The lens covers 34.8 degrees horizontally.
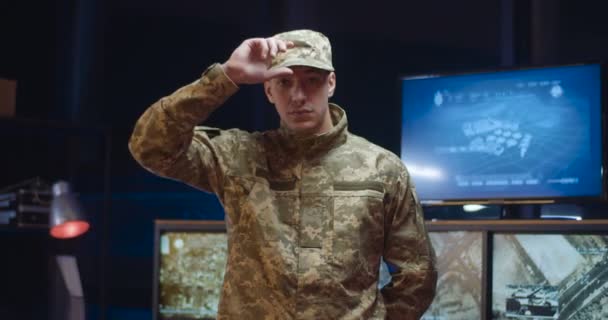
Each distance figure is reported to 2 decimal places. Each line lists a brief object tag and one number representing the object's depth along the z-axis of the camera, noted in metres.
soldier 1.97
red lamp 4.11
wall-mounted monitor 3.05
